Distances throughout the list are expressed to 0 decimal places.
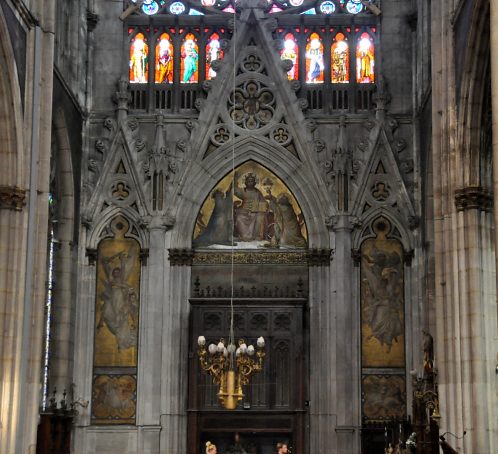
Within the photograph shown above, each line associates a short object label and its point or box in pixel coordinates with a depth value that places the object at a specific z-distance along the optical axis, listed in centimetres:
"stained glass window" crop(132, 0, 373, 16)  3594
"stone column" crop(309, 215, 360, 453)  3259
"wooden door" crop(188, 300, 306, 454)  3272
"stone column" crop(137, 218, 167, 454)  3288
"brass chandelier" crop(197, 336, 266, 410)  2650
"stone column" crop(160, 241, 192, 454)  3288
